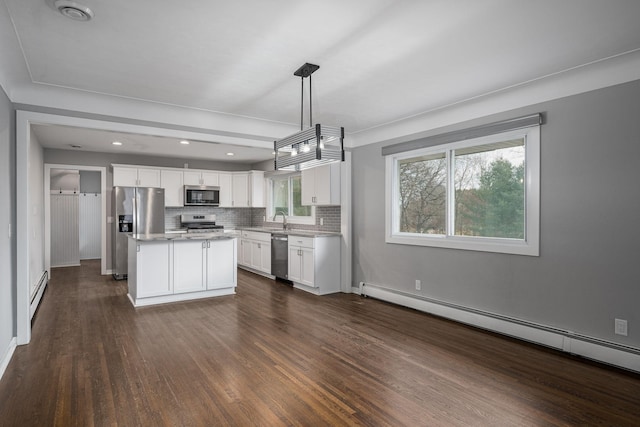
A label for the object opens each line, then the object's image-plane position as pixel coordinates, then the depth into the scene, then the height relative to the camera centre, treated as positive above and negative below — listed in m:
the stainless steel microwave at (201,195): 7.64 +0.35
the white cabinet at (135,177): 6.97 +0.69
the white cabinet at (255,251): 6.78 -0.81
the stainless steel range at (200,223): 7.94 -0.27
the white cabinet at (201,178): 7.73 +0.73
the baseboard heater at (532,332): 2.91 -1.17
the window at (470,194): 3.56 +0.20
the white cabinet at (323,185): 5.61 +0.42
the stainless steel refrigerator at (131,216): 6.68 -0.09
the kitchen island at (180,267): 4.79 -0.79
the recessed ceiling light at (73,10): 2.08 +1.21
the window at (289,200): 6.97 +0.24
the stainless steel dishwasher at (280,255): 6.19 -0.79
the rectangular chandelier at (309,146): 3.21 +0.63
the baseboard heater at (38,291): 4.46 -1.14
